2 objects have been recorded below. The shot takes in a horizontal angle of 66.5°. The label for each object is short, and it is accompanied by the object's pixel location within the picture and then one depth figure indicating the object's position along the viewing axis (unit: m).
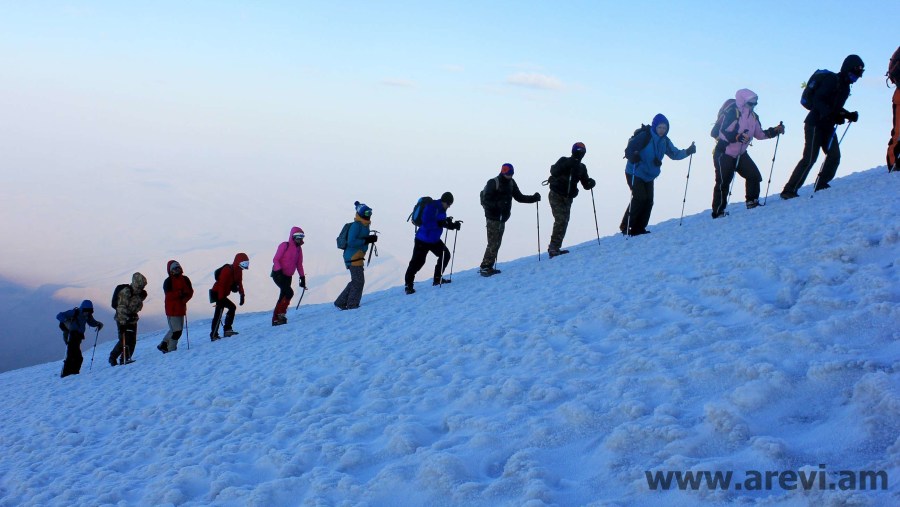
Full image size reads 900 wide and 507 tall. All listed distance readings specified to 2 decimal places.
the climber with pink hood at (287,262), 13.55
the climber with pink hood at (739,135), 11.84
